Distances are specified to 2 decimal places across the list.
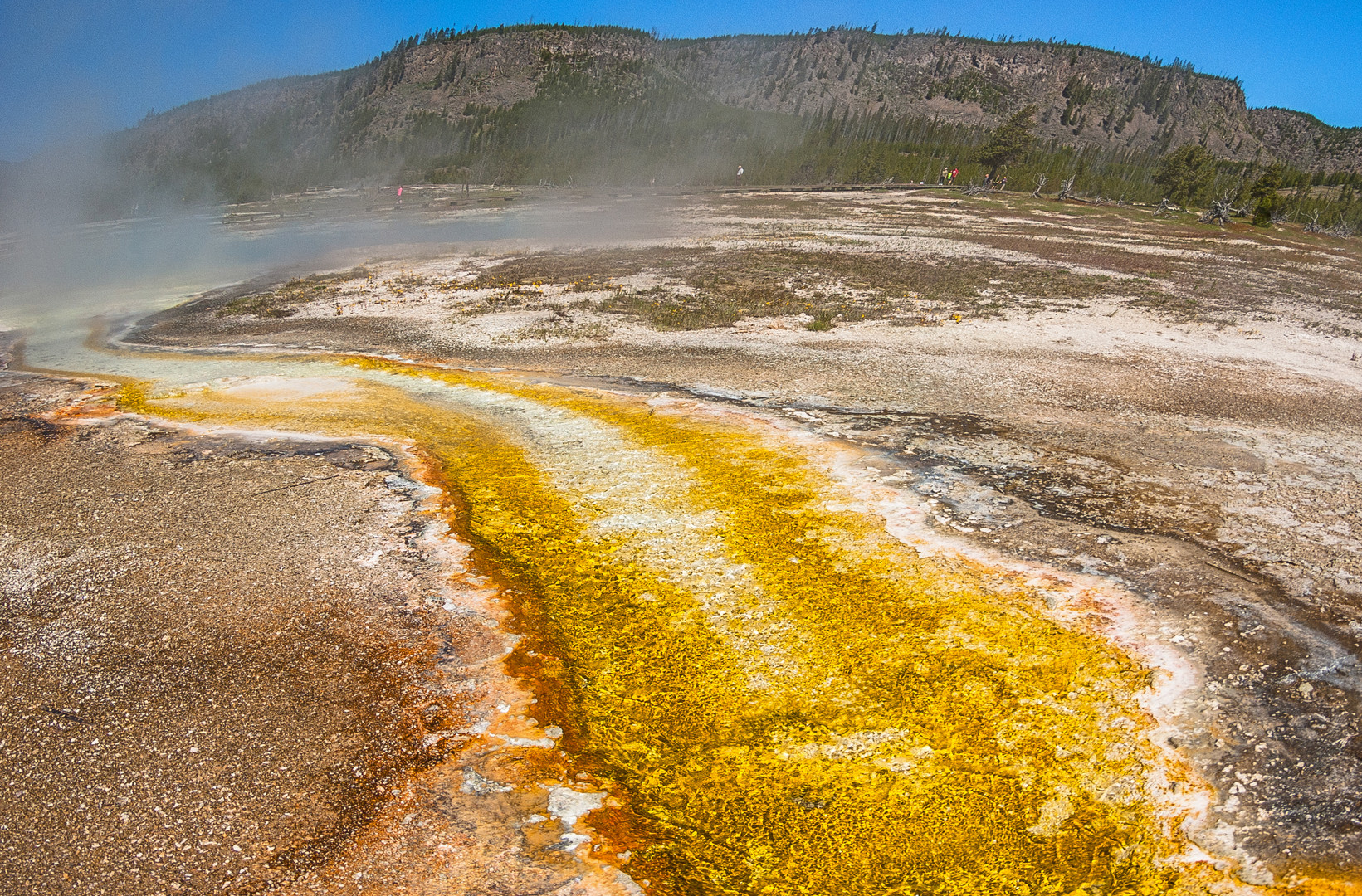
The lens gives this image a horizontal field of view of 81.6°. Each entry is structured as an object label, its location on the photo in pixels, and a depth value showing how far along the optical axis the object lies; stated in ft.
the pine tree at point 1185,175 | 174.50
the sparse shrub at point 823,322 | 48.21
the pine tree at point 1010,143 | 186.50
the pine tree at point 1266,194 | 134.41
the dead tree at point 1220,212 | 130.62
